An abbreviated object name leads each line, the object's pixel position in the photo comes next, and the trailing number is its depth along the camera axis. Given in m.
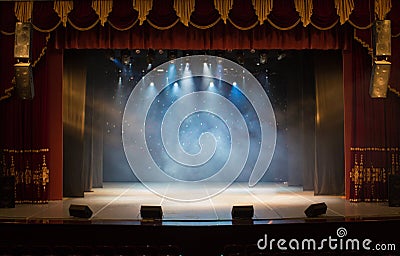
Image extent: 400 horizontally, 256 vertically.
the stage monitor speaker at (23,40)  9.40
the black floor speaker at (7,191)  9.37
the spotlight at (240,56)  11.80
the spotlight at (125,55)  11.63
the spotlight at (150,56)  11.55
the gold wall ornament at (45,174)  10.26
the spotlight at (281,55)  11.98
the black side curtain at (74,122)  11.38
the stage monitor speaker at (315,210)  7.51
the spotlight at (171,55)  11.40
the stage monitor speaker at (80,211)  7.53
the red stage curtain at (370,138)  10.30
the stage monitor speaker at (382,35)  9.32
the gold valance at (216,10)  9.88
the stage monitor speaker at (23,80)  9.42
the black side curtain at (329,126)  11.66
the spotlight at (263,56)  11.80
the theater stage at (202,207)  8.02
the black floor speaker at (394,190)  9.47
